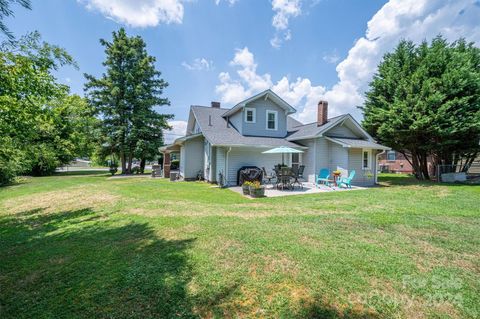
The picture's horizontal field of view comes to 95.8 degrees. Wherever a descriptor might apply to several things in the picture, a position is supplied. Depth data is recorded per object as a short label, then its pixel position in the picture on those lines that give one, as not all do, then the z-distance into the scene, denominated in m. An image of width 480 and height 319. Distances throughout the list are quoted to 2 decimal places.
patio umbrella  13.16
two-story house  14.80
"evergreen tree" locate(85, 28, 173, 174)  25.05
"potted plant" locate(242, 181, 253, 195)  10.73
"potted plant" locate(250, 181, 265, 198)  10.23
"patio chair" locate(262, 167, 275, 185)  14.10
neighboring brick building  33.19
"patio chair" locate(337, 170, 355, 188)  13.53
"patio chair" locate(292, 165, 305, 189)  12.99
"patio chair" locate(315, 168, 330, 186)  14.40
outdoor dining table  12.30
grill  13.56
